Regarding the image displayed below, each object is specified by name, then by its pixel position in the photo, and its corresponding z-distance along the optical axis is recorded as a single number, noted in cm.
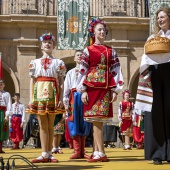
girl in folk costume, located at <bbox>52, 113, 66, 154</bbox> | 1112
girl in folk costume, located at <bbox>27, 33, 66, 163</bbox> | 708
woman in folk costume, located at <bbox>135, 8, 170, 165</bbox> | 630
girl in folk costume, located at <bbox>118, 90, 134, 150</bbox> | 1489
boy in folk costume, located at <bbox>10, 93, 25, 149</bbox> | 1622
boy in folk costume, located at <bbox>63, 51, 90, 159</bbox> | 831
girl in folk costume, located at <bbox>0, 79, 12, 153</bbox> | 1262
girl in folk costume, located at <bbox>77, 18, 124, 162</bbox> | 689
